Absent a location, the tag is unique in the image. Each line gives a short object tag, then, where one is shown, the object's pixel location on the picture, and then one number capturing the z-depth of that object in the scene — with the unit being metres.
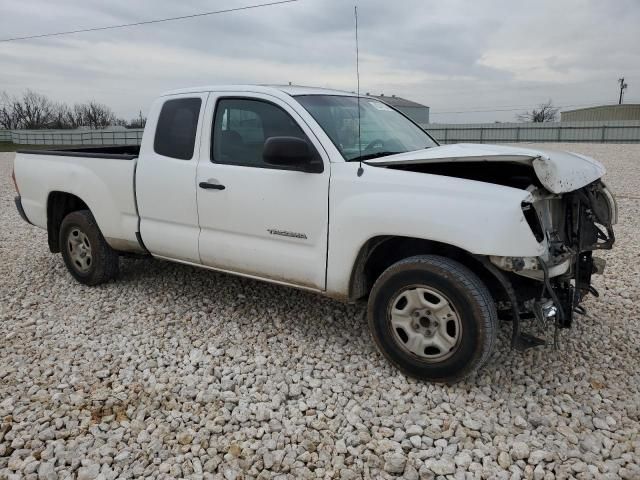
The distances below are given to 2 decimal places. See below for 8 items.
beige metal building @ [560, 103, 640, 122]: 44.68
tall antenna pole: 3.60
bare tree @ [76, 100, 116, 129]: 68.26
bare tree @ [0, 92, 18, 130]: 64.81
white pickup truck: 2.97
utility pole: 52.98
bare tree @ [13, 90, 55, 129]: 65.69
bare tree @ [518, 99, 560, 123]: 53.69
